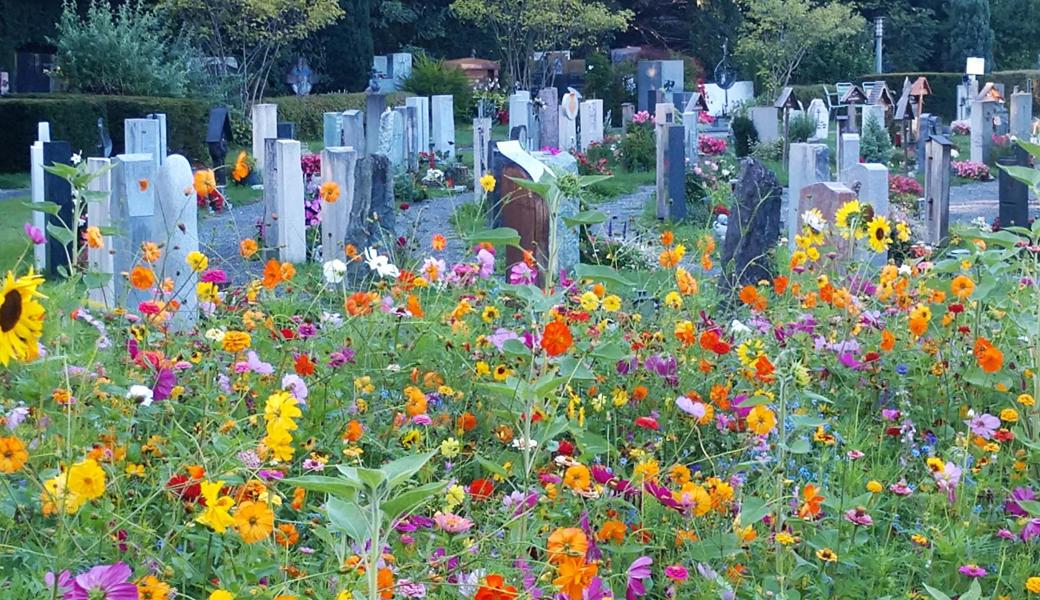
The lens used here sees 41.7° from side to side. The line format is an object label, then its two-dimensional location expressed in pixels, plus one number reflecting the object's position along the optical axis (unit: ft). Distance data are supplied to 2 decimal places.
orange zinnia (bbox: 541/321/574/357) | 9.08
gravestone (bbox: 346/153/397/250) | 26.25
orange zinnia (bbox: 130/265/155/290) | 12.07
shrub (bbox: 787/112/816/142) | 74.28
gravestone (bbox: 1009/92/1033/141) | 74.33
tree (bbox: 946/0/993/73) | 134.00
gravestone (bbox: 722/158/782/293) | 23.79
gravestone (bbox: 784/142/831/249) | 30.50
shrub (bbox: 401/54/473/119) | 102.27
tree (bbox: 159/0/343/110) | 84.84
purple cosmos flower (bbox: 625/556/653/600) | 7.93
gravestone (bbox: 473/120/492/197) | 48.42
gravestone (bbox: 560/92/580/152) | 64.85
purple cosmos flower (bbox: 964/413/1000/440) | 11.82
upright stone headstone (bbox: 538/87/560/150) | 65.98
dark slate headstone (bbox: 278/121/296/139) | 48.34
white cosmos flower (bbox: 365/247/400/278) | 14.79
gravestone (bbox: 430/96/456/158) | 64.59
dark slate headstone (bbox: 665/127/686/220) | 45.03
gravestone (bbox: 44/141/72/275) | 28.25
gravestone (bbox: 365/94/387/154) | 55.11
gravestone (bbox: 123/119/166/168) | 40.70
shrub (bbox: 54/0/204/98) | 70.69
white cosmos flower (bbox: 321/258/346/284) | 14.48
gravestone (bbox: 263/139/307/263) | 33.58
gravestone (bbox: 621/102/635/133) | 78.71
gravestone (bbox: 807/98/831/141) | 84.02
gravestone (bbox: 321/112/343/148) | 53.93
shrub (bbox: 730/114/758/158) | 73.46
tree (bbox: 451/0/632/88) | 114.21
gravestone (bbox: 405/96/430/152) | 60.95
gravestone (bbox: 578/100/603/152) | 70.13
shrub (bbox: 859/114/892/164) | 68.33
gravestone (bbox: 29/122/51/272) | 32.50
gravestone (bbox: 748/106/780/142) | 73.41
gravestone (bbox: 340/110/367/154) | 49.42
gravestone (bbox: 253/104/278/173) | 55.98
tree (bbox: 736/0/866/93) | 119.03
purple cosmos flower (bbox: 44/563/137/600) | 6.38
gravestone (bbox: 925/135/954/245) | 37.42
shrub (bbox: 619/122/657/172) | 63.82
